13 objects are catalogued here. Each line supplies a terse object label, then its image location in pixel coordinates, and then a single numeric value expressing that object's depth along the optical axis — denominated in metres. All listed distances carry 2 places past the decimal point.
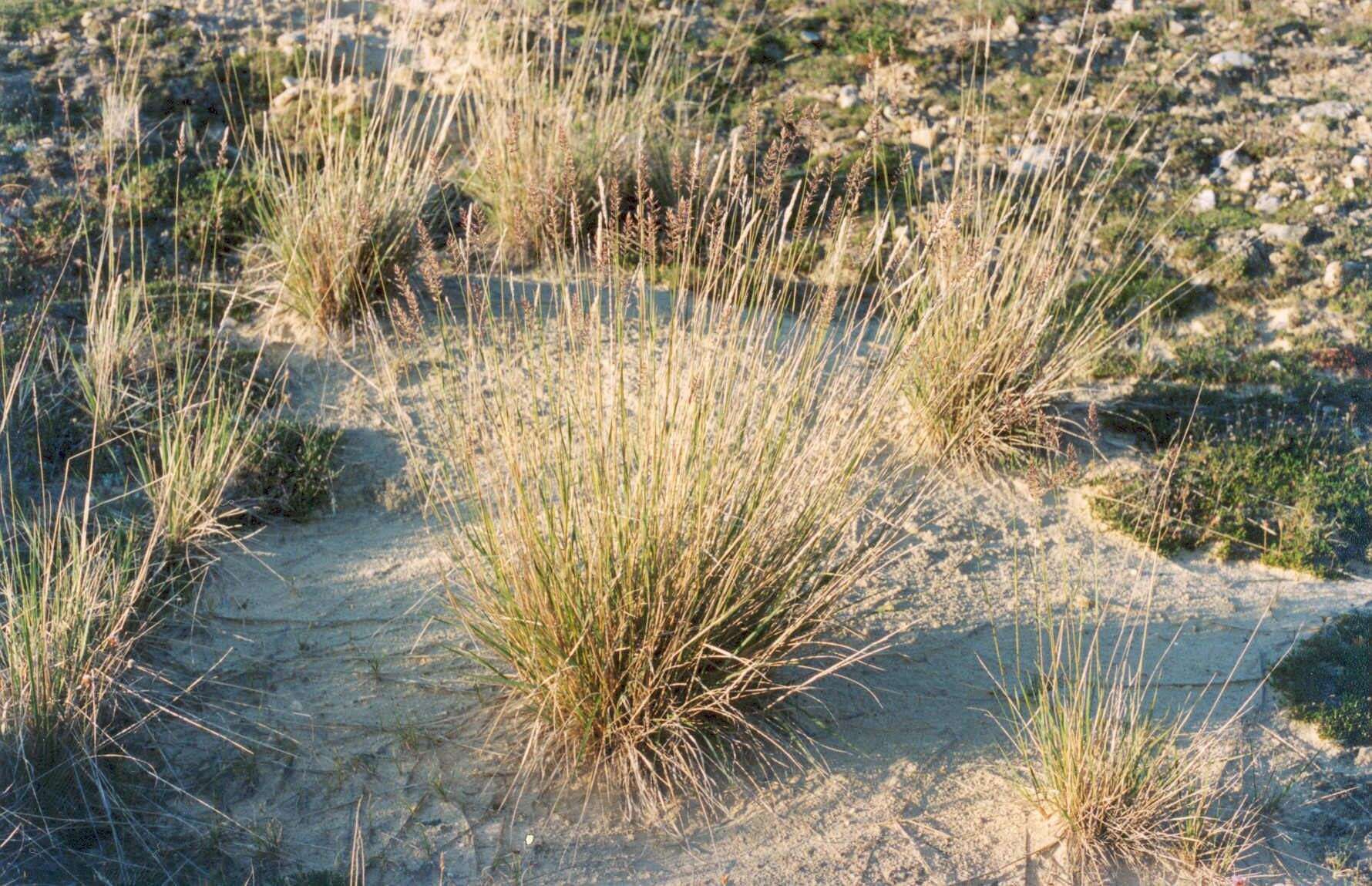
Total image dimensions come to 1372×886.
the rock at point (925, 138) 8.27
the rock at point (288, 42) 8.45
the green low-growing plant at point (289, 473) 5.53
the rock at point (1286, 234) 7.36
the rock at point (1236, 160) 8.01
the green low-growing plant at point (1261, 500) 5.50
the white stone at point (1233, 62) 8.88
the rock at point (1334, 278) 7.05
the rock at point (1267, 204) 7.66
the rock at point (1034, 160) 7.78
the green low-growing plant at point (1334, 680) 4.54
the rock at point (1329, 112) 8.40
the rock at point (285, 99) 8.12
